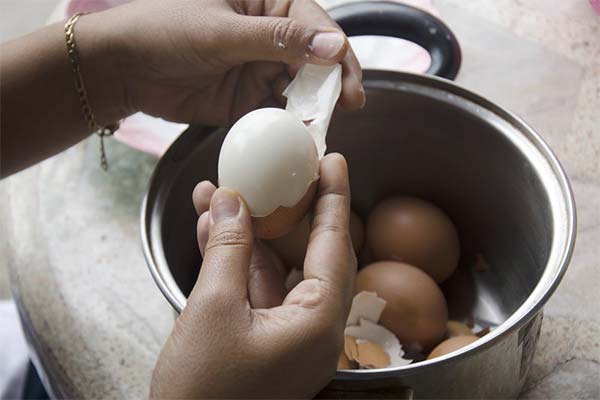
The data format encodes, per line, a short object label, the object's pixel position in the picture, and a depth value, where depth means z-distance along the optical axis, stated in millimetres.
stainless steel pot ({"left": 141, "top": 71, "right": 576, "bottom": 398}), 522
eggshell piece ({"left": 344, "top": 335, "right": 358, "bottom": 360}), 641
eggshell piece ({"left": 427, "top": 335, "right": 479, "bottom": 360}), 641
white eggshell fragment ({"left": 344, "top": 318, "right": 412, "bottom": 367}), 674
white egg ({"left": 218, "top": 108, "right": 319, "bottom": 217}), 531
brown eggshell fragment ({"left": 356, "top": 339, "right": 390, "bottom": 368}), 635
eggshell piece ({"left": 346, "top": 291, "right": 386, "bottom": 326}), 684
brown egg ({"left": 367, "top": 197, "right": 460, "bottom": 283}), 768
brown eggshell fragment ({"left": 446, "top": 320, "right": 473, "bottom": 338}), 727
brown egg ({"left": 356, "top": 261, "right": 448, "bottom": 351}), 688
